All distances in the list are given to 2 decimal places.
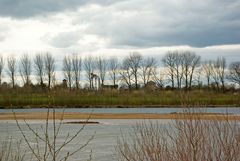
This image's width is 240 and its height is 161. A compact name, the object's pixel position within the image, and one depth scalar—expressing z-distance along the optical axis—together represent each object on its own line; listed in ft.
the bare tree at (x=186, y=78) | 299.40
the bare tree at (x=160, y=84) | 301.43
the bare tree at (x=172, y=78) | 303.66
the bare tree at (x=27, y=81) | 277.89
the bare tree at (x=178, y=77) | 308.40
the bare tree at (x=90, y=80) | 287.61
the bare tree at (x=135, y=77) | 306.02
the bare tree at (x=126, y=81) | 306.76
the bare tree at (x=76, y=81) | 283.96
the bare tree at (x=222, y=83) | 306.55
